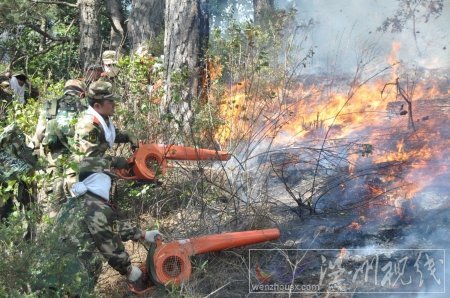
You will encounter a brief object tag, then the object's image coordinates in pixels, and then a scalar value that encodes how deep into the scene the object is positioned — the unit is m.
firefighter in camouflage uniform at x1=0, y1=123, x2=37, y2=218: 5.46
